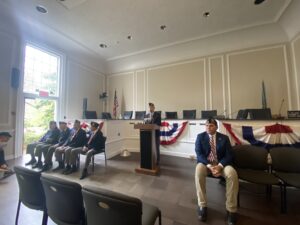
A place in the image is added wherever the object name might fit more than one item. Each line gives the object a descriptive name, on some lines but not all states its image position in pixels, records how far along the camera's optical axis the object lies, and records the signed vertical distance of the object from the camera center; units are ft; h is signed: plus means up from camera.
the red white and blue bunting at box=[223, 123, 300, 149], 8.47 -0.93
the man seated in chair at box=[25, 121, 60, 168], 12.03 -1.70
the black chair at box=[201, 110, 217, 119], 17.41 +0.77
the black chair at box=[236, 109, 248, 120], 14.02 +0.55
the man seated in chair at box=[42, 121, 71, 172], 11.55 -1.80
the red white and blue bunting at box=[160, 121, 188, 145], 15.78 -1.20
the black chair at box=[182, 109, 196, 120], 18.50 +0.85
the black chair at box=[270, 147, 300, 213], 7.01 -2.10
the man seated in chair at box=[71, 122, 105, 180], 10.83 -1.97
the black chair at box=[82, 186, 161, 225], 3.12 -1.87
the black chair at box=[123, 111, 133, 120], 21.75 +0.86
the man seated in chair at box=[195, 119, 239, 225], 5.90 -2.04
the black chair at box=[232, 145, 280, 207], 6.91 -2.22
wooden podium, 10.88 -2.09
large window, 16.07 +3.53
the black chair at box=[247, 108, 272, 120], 12.82 +0.52
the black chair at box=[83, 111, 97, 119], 20.92 +1.02
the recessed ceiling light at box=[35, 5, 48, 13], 12.67 +9.62
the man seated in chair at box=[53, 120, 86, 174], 11.05 -1.89
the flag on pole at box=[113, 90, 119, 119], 25.22 +2.42
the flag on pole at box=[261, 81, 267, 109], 16.56 +2.41
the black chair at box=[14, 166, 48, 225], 4.76 -2.16
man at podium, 12.43 +0.13
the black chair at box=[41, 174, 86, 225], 3.90 -2.11
